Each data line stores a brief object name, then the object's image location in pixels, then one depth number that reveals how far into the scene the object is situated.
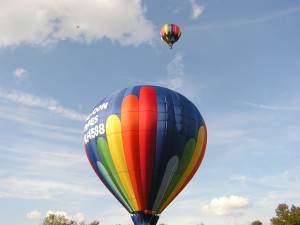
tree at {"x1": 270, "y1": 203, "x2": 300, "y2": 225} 66.12
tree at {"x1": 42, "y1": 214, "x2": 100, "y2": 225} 66.02
